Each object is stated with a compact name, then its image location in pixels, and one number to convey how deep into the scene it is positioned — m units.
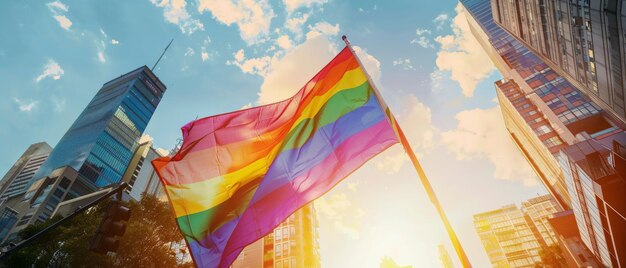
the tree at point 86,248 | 20.28
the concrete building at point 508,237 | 118.44
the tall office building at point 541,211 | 117.50
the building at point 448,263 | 195.25
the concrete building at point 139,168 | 135.25
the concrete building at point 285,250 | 62.28
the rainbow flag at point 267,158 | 6.95
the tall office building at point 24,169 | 153.18
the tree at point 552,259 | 61.19
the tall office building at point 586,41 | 19.50
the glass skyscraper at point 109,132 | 116.94
